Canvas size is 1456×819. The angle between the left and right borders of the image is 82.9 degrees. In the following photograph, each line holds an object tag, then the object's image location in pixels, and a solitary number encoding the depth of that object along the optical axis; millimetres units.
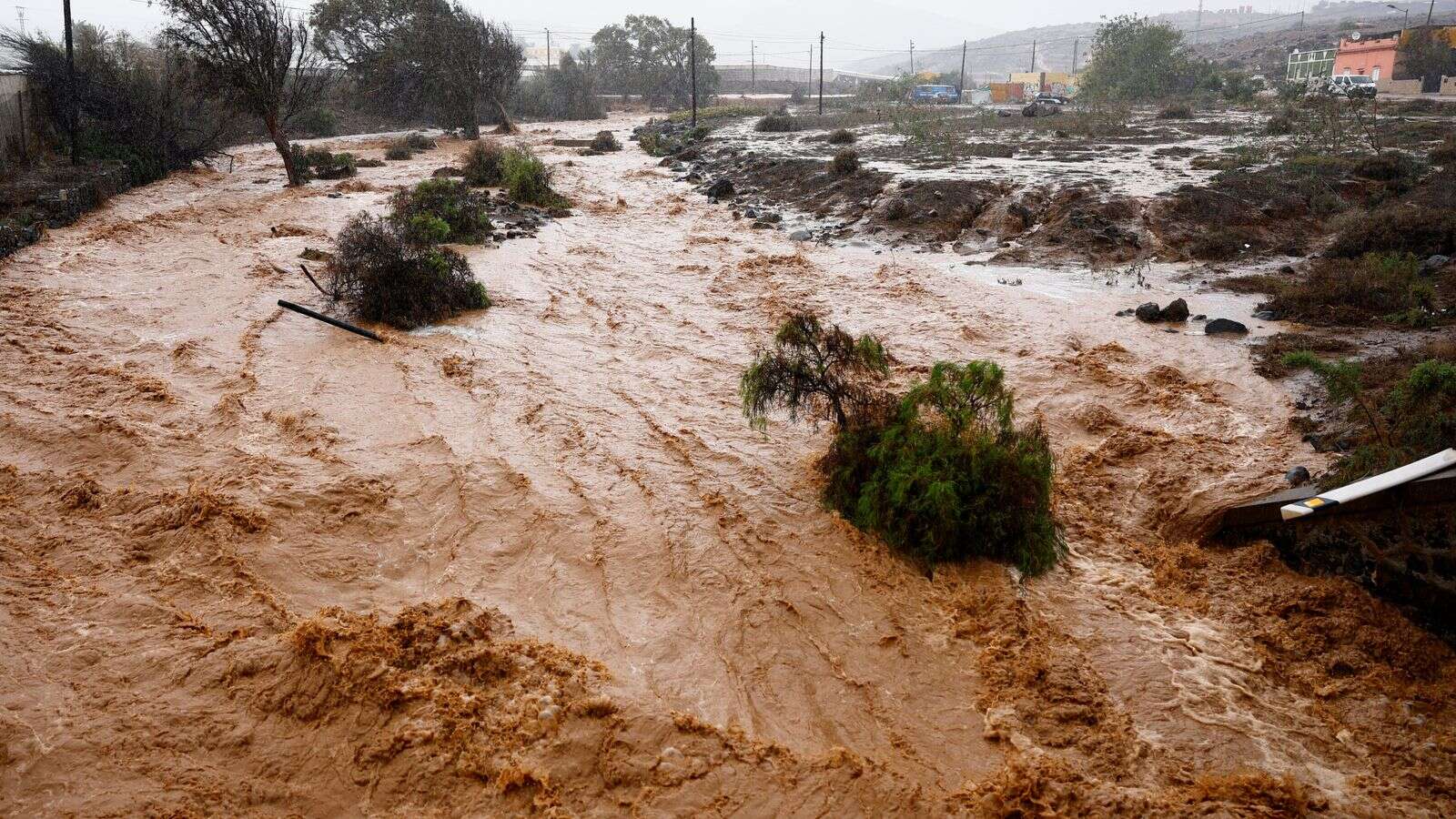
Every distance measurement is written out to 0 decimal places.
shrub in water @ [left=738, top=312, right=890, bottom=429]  6406
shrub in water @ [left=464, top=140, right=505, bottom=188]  22031
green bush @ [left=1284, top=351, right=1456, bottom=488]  5422
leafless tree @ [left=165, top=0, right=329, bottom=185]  19469
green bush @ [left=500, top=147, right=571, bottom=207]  19547
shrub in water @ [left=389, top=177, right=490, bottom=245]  15328
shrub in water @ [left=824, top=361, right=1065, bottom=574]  5500
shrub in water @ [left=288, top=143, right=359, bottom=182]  23828
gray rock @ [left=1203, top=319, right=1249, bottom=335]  9703
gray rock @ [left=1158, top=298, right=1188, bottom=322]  10242
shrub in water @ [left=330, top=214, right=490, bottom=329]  10680
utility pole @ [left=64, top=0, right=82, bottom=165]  20062
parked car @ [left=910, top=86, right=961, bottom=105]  49969
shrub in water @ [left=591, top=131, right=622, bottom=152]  32156
